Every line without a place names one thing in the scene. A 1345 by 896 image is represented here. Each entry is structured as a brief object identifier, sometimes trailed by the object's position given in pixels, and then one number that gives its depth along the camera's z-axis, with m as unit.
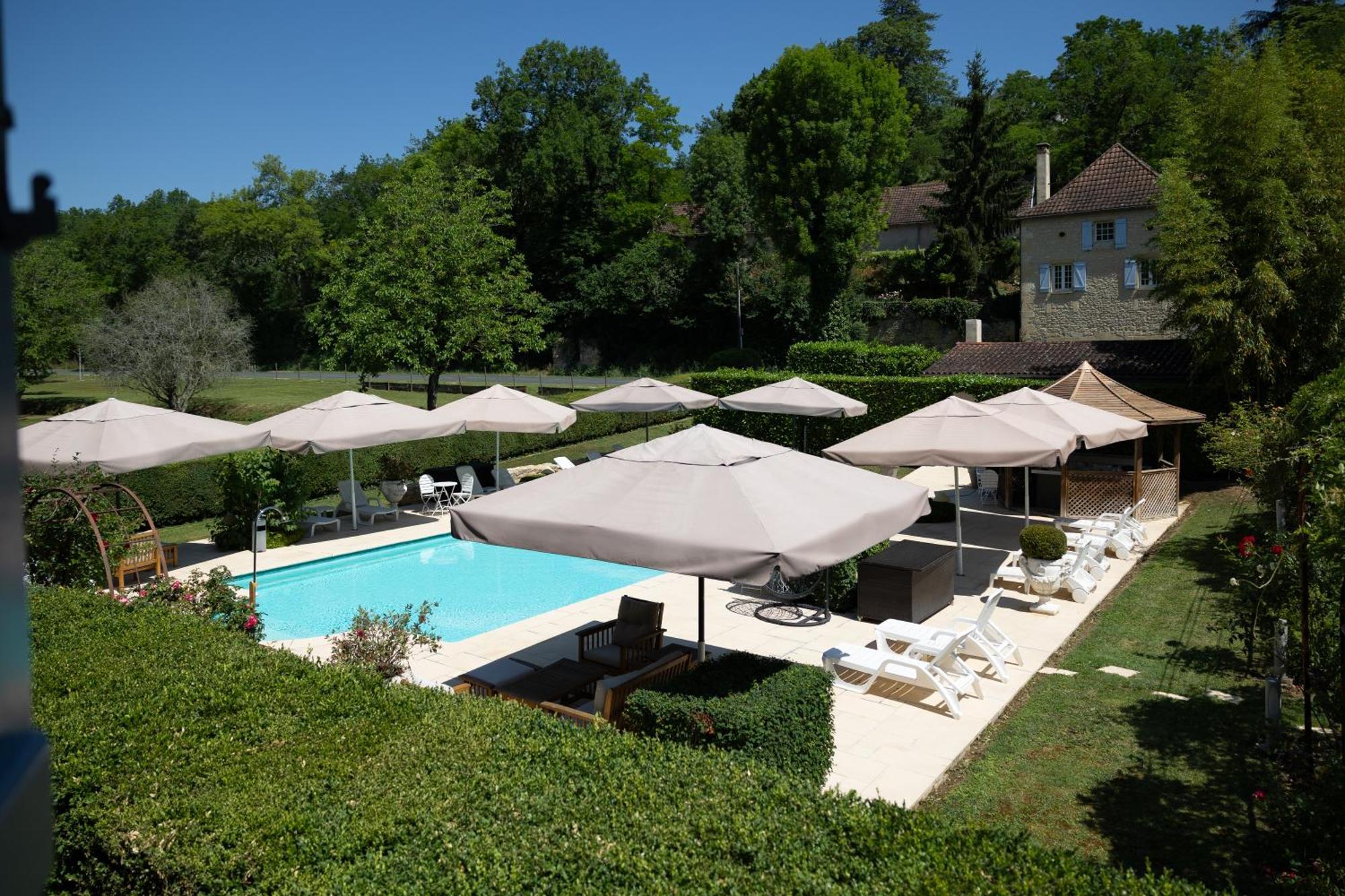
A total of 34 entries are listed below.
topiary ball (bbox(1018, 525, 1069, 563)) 12.49
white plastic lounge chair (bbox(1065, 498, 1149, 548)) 15.20
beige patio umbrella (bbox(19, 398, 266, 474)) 13.66
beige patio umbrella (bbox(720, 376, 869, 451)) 19.94
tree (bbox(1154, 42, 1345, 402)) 18.66
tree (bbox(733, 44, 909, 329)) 43.56
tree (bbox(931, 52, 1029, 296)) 45.97
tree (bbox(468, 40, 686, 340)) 56.41
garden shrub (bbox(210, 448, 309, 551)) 16.61
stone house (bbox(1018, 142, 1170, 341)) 34.97
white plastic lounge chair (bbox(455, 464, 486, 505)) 19.98
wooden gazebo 17.84
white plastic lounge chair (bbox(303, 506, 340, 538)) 17.72
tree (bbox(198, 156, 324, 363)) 70.38
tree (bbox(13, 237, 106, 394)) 39.84
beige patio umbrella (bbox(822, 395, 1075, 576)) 12.37
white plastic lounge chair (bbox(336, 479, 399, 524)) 18.88
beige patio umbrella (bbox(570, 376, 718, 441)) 21.61
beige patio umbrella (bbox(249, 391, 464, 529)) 15.97
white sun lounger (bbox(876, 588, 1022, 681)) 9.55
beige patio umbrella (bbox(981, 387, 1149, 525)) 14.45
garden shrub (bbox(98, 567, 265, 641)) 9.02
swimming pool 13.33
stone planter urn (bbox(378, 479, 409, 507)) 19.38
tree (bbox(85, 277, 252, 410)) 38.03
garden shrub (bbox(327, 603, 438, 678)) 8.77
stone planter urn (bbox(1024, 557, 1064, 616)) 12.32
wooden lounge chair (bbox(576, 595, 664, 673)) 9.38
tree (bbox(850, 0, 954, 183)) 72.62
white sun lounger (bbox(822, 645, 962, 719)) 8.85
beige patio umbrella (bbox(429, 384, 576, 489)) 18.45
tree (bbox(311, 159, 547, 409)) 26.86
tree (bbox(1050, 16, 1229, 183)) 49.84
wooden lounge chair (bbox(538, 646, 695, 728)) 7.58
